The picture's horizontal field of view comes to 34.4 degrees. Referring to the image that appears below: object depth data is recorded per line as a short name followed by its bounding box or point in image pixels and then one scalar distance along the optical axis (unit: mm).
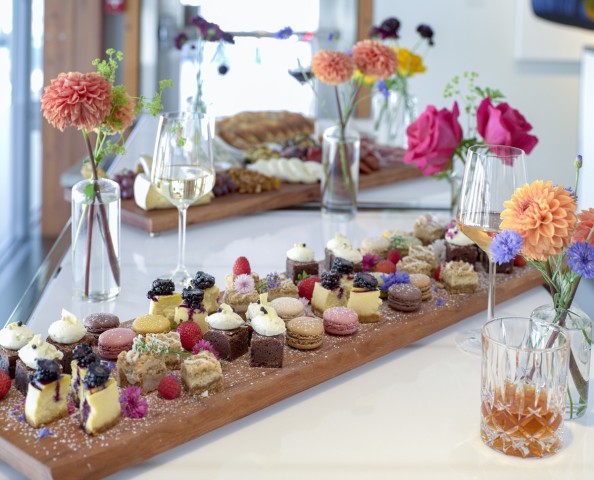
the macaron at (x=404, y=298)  1771
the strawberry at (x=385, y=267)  1930
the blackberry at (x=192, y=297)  1591
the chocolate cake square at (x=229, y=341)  1528
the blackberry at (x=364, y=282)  1703
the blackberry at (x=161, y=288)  1660
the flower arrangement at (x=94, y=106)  1713
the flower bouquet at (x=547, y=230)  1260
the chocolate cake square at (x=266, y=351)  1510
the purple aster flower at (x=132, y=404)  1320
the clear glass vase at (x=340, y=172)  2516
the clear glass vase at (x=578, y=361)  1413
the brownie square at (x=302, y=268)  1935
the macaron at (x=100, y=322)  1584
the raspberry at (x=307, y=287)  1801
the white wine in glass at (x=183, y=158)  1939
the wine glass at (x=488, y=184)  1562
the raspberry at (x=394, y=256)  2010
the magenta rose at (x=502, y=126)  2129
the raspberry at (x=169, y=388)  1382
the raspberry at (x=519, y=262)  2071
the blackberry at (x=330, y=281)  1714
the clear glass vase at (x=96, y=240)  1896
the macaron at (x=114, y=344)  1504
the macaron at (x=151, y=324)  1565
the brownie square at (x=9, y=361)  1431
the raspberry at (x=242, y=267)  1879
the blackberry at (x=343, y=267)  1772
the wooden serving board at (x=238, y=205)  2391
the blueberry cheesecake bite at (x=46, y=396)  1283
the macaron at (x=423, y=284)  1836
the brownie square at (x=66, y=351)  1472
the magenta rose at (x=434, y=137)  2182
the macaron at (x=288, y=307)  1637
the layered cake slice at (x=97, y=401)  1262
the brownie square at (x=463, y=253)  2025
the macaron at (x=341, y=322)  1648
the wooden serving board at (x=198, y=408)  1219
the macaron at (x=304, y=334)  1578
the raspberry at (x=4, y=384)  1365
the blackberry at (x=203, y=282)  1686
